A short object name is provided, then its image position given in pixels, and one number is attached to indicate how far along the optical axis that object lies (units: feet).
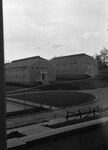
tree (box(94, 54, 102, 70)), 258.98
